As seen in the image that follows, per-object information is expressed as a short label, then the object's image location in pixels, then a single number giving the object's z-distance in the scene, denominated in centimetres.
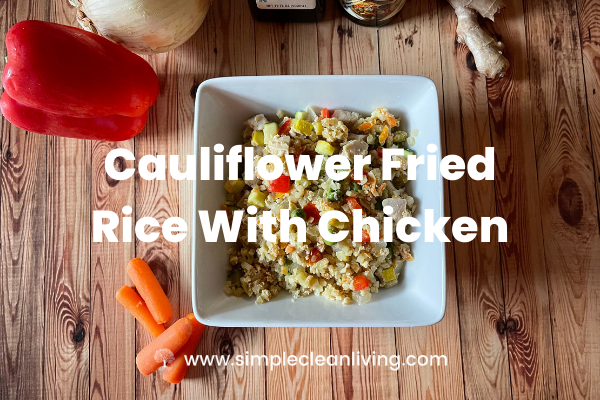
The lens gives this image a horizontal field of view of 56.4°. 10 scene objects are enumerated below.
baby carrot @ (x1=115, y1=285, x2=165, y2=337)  45
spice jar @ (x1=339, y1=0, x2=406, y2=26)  43
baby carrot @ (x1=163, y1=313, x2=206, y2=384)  44
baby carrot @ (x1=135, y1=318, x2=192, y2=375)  44
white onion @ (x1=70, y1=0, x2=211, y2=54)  40
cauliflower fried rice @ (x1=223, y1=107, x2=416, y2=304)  40
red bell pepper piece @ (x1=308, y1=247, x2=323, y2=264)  40
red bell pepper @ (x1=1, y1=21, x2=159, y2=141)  39
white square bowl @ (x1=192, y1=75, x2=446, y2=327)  38
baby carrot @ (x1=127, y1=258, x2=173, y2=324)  44
